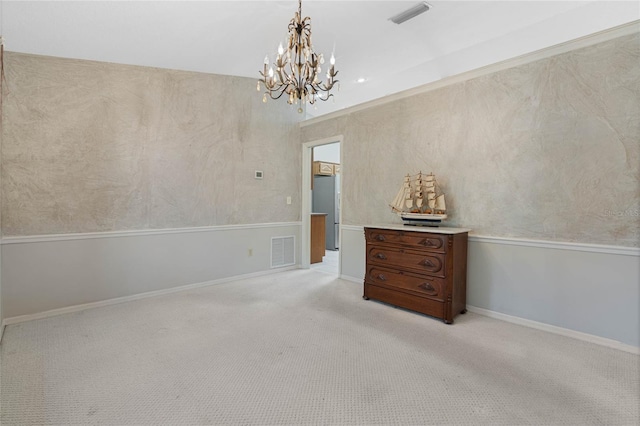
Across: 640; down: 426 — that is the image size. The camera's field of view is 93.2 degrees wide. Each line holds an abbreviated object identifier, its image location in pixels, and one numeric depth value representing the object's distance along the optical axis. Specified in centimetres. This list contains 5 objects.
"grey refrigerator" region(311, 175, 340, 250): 736
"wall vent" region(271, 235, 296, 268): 499
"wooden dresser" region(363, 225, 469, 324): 298
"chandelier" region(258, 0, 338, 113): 234
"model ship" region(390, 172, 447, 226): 342
